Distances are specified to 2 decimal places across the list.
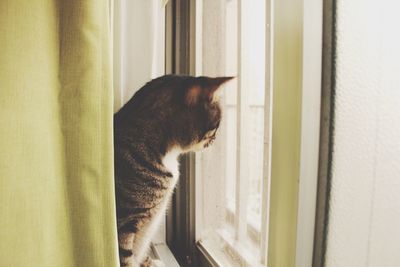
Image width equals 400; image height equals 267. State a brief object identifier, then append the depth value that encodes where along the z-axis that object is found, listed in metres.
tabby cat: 0.74
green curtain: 0.36
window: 0.96
